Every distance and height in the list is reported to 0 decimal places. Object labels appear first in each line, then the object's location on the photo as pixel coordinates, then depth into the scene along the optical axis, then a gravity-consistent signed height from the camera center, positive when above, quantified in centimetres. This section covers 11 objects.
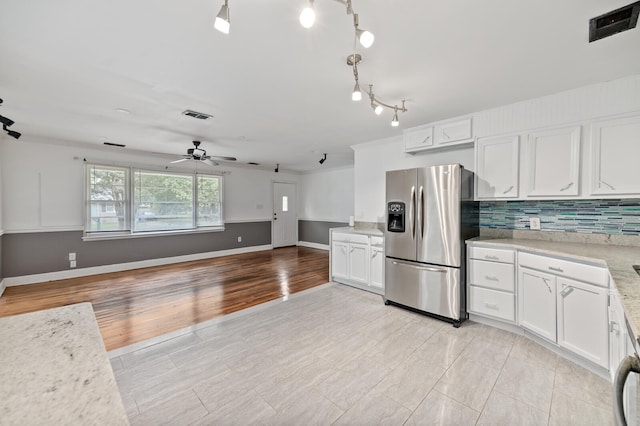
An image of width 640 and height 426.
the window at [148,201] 509 +19
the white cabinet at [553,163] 258 +48
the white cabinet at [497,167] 292 +48
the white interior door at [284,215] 804 -15
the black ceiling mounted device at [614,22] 159 +117
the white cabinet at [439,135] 328 +98
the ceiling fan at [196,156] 474 +96
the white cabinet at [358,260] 393 -77
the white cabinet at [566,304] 202 -78
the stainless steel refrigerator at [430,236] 296 -30
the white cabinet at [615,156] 231 +48
